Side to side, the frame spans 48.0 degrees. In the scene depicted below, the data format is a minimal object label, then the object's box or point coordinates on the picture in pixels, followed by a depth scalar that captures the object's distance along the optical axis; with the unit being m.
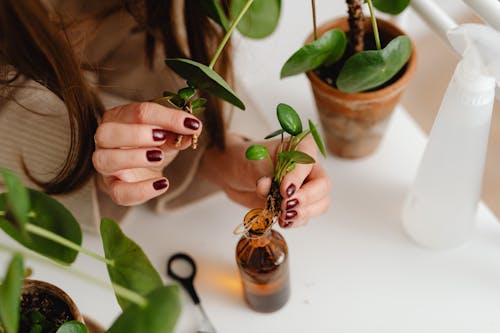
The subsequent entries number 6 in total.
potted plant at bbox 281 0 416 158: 0.61
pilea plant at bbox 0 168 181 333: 0.37
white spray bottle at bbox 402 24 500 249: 0.54
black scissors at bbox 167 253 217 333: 0.69
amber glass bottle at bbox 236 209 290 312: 0.64
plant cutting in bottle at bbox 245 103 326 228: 0.53
